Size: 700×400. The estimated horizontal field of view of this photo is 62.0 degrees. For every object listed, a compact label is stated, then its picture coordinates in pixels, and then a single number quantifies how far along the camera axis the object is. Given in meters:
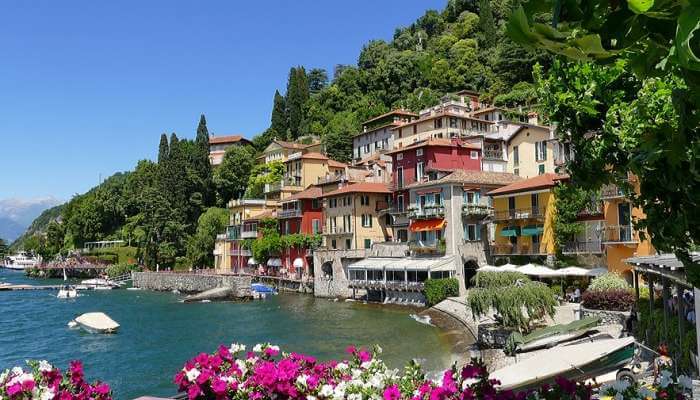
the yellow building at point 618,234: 31.41
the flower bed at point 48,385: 5.77
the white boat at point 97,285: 69.01
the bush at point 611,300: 23.88
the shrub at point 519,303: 23.80
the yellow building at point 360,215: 52.50
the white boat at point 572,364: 13.05
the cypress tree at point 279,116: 104.50
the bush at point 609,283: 26.05
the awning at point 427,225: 43.53
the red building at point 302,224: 58.09
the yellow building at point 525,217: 37.19
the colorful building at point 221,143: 107.56
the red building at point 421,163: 47.88
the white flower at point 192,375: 6.51
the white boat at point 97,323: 35.56
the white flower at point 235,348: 7.29
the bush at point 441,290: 39.50
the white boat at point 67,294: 58.97
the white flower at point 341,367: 6.70
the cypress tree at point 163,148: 91.93
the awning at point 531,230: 37.83
